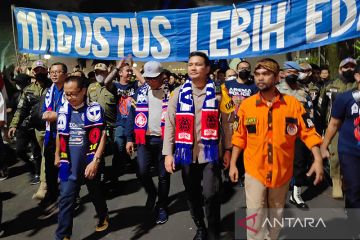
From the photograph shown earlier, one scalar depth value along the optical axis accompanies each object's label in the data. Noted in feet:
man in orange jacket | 10.23
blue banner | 15.06
